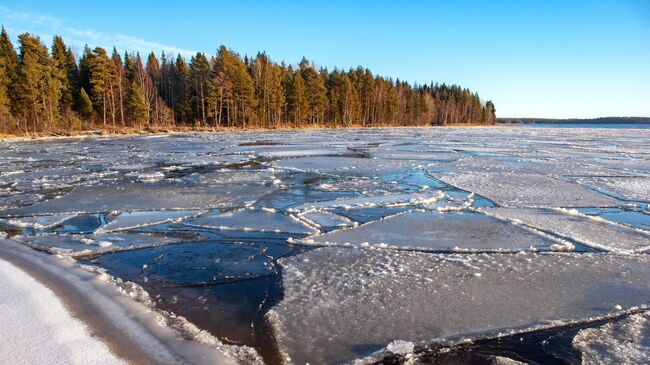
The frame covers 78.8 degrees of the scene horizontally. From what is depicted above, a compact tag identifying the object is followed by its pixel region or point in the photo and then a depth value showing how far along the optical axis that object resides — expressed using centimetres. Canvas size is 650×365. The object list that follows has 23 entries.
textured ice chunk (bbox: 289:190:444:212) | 643
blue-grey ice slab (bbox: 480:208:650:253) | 446
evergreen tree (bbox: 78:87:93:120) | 4606
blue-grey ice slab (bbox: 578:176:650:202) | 752
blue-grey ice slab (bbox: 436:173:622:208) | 681
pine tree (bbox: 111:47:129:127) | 4577
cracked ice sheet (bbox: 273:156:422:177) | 1099
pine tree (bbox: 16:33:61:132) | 3425
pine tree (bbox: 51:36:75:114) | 4365
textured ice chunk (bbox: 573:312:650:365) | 229
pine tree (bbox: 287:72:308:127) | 5838
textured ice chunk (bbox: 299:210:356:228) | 537
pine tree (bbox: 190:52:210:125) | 5075
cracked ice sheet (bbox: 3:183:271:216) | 637
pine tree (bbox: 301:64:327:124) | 6184
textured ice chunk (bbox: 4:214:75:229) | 533
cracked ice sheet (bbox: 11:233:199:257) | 424
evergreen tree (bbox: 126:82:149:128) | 4347
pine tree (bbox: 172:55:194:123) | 5488
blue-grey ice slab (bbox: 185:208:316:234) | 520
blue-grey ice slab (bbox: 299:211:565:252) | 443
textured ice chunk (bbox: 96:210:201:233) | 525
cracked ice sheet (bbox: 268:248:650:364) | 255
